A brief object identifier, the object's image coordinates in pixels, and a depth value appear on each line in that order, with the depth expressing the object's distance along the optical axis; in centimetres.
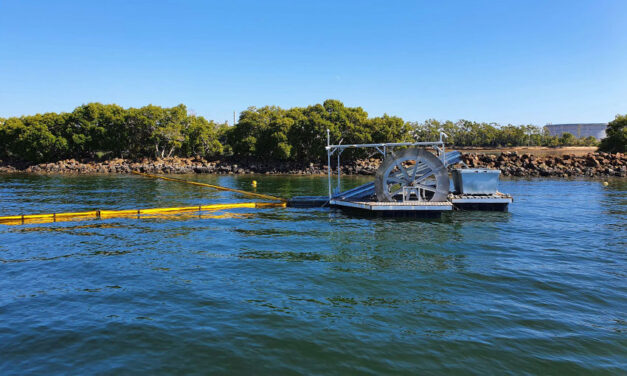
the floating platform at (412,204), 2277
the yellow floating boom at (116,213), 2070
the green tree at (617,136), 7250
